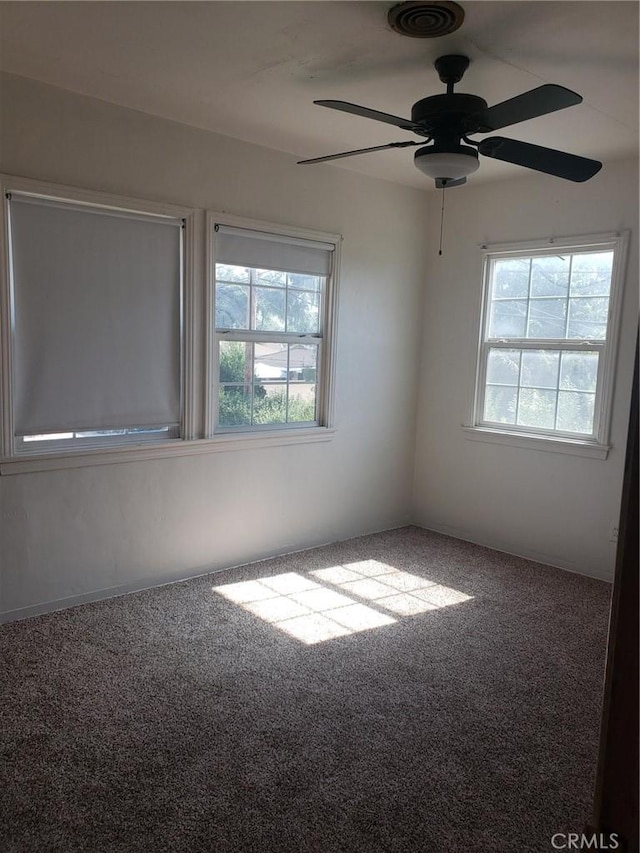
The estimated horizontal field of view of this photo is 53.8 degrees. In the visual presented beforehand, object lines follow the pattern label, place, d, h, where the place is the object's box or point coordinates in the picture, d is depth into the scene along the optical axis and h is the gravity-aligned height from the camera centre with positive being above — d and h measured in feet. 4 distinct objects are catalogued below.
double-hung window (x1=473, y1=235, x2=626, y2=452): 13.57 +0.33
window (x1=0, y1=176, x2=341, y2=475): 10.36 +0.22
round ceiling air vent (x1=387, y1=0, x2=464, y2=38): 7.23 +3.91
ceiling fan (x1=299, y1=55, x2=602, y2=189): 8.23 +2.88
